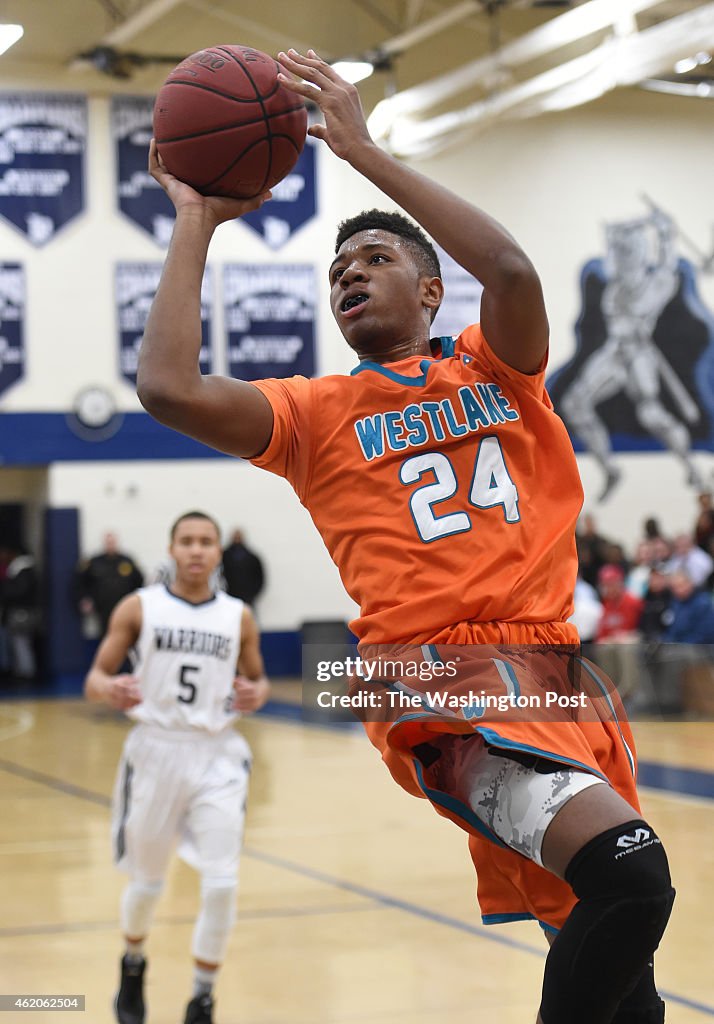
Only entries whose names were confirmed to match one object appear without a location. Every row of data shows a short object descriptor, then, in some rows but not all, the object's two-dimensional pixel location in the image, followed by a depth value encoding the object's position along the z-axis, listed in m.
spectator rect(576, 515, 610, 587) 14.77
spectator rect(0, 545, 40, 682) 16.23
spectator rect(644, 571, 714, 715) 10.83
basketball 2.74
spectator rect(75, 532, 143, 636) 15.61
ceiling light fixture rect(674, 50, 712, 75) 14.05
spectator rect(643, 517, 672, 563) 13.10
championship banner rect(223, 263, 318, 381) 16.86
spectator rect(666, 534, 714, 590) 12.65
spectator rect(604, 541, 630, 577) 14.54
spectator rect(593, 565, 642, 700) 11.10
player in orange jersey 2.39
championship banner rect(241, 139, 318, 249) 16.91
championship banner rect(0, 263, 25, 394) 16.22
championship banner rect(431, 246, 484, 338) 15.95
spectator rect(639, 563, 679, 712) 11.09
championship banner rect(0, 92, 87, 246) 16.05
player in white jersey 4.74
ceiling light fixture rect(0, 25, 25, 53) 13.12
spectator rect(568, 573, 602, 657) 11.95
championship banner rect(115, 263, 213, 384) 16.59
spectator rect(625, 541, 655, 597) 12.58
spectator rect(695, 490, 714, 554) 13.68
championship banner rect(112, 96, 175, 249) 16.38
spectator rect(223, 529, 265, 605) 16.72
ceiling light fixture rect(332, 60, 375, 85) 13.91
